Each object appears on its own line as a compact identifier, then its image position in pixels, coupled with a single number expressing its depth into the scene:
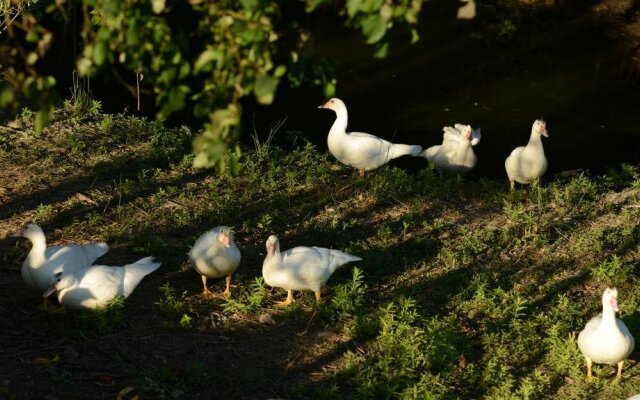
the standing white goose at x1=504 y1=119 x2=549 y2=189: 19.47
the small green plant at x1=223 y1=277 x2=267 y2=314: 14.06
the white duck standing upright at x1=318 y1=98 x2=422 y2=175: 19.56
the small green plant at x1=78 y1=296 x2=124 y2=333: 13.12
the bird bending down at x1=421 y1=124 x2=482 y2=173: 20.11
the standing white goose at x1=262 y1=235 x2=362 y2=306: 13.85
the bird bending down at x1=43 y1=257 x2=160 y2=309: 12.95
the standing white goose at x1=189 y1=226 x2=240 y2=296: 13.97
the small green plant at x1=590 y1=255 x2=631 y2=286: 15.57
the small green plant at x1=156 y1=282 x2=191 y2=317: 13.89
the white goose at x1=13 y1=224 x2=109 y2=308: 13.48
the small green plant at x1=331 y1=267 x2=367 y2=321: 14.07
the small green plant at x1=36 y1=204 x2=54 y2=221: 16.53
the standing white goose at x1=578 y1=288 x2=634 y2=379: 12.41
